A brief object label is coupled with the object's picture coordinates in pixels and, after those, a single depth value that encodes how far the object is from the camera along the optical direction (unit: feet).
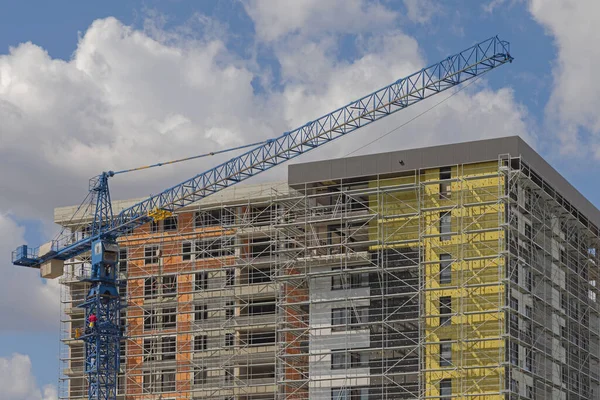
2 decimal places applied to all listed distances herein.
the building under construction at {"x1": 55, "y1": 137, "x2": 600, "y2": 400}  281.13
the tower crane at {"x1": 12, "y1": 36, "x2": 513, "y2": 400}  319.27
